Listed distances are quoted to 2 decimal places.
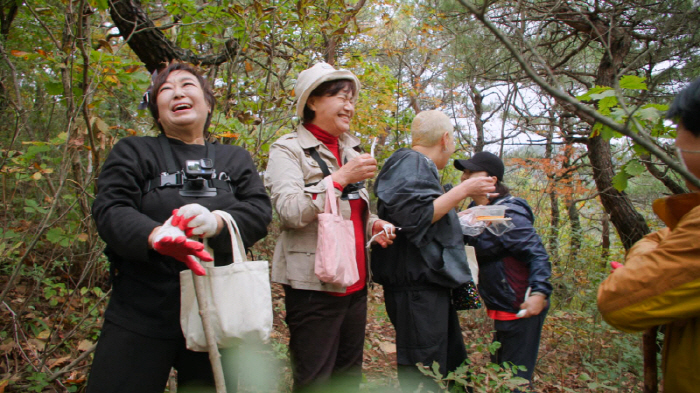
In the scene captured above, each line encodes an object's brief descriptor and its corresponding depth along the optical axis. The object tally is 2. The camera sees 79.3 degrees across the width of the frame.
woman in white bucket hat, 2.01
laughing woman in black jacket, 1.50
